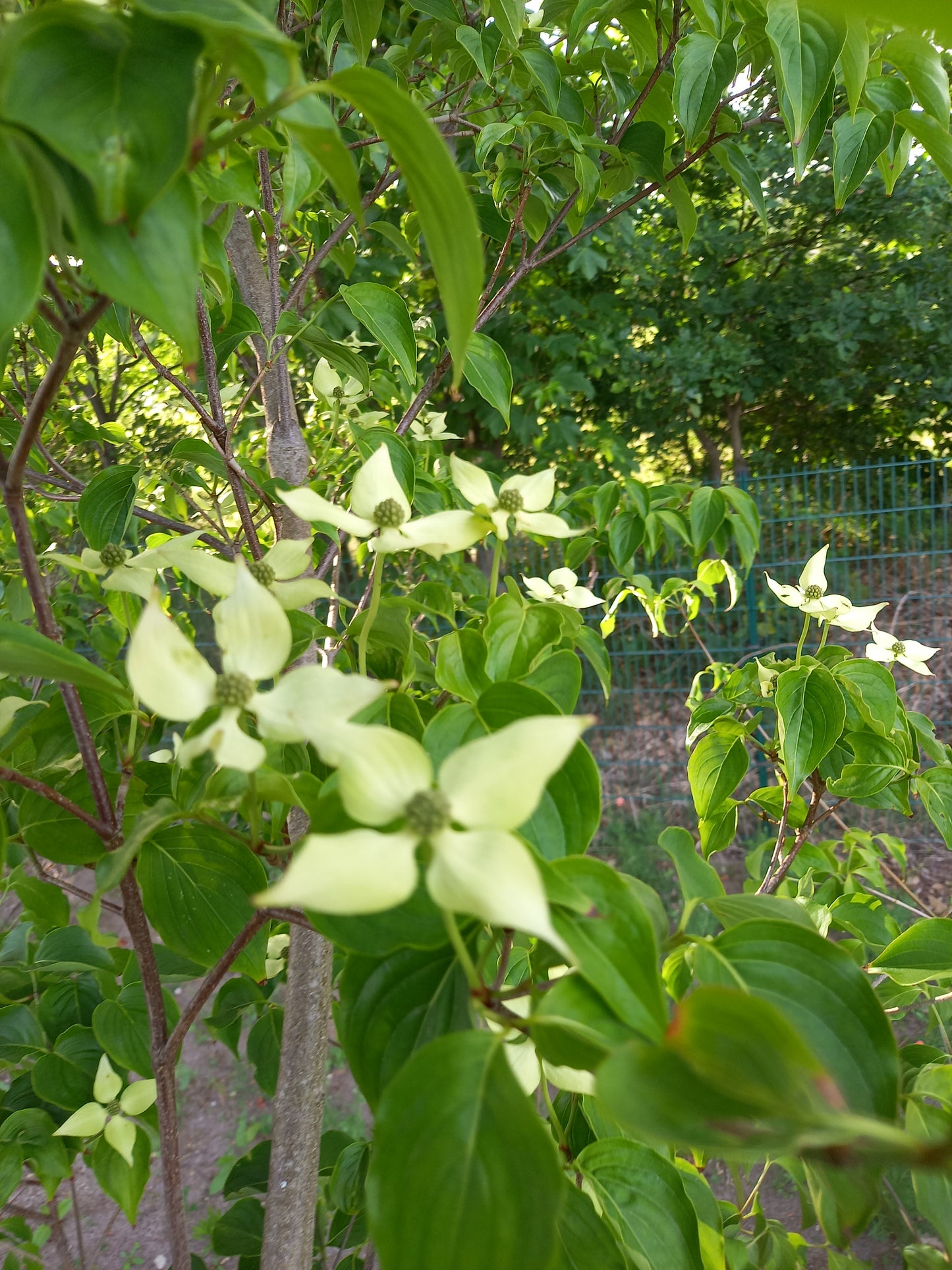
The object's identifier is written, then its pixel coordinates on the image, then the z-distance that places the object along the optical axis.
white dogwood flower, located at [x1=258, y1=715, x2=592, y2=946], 0.28
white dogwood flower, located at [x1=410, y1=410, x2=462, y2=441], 1.37
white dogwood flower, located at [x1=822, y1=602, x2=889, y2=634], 0.89
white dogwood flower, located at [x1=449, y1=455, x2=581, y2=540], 0.56
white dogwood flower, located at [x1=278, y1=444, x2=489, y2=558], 0.48
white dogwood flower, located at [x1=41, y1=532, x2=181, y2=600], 0.55
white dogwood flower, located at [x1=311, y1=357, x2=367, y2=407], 1.07
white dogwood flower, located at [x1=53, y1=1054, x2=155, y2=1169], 0.75
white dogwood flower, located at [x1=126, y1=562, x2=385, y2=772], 0.34
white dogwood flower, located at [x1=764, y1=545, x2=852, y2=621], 0.88
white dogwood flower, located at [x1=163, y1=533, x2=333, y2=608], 0.49
